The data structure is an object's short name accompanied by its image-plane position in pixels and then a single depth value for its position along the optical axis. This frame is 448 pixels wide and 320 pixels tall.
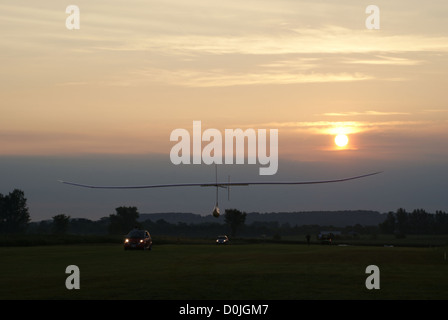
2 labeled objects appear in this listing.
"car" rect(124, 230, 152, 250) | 58.75
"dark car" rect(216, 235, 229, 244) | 94.19
